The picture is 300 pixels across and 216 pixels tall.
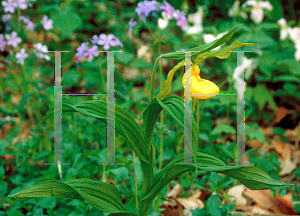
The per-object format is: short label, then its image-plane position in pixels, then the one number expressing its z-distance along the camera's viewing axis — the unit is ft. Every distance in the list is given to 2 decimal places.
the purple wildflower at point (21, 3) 5.46
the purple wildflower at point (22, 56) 5.39
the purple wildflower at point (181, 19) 4.65
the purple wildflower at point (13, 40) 5.60
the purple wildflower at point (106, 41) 4.48
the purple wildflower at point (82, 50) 4.42
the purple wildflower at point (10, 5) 5.50
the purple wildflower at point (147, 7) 4.43
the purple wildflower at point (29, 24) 5.75
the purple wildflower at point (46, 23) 5.98
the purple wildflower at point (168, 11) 4.50
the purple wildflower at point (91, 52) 4.43
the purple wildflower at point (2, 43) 5.48
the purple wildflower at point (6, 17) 5.98
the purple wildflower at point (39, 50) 5.46
